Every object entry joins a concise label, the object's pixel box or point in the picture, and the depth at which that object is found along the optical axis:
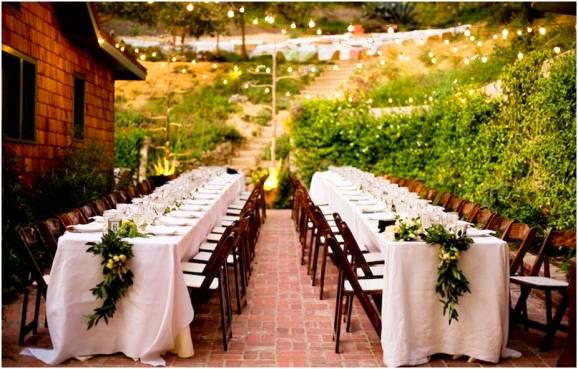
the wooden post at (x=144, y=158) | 17.41
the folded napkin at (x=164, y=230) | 5.32
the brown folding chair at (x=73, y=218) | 6.04
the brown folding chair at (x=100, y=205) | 7.42
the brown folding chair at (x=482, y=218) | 6.46
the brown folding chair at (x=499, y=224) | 5.93
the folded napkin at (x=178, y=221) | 6.17
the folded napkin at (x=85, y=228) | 5.18
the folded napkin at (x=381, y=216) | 6.66
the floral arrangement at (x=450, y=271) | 4.61
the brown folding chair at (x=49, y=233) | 5.58
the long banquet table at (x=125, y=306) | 4.66
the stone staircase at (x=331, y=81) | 22.03
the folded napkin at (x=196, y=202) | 8.15
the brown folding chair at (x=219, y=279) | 5.03
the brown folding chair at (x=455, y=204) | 8.35
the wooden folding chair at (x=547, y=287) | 4.98
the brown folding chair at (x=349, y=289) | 4.88
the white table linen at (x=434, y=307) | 4.64
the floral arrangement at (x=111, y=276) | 4.60
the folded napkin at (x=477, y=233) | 5.12
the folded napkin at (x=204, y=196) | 8.90
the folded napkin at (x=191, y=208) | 7.54
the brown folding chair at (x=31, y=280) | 4.87
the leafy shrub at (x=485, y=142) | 7.97
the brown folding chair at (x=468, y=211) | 7.34
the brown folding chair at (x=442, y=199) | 9.13
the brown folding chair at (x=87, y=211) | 6.84
